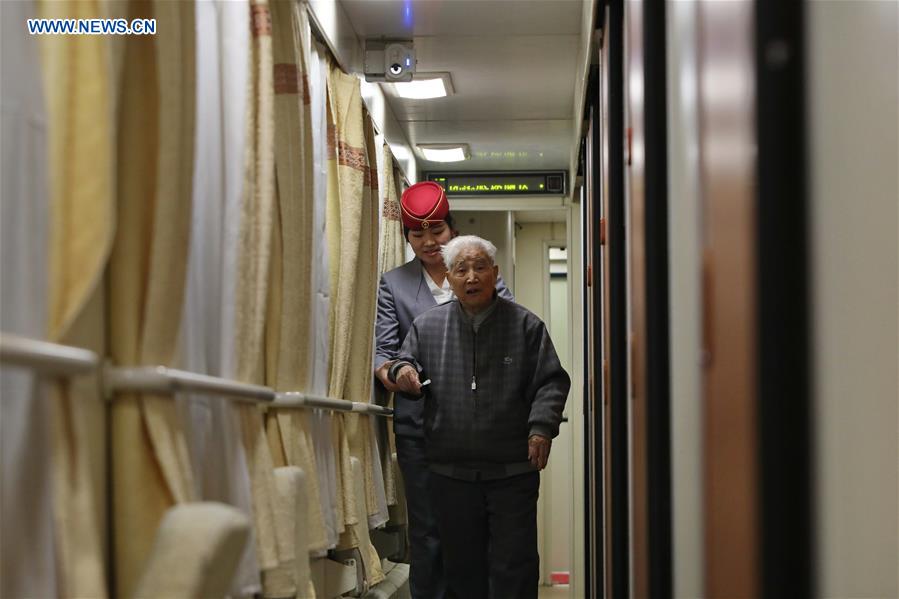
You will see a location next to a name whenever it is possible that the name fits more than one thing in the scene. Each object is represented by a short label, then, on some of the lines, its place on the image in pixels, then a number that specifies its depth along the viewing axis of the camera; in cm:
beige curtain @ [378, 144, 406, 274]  518
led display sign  699
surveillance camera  477
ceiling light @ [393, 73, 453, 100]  531
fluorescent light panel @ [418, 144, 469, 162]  665
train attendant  418
